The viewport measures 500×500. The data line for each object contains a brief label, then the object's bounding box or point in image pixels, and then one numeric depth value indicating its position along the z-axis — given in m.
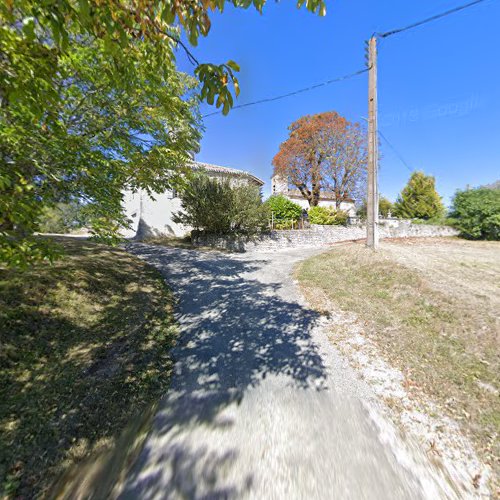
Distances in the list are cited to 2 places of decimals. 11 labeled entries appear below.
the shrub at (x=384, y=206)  34.29
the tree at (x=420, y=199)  31.86
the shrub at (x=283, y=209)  18.43
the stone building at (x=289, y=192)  25.62
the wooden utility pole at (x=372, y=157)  8.42
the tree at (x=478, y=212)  16.42
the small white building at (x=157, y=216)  18.62
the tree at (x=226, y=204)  13.42
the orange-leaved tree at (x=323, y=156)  21.84
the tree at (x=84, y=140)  2.34
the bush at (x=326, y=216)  20.16
